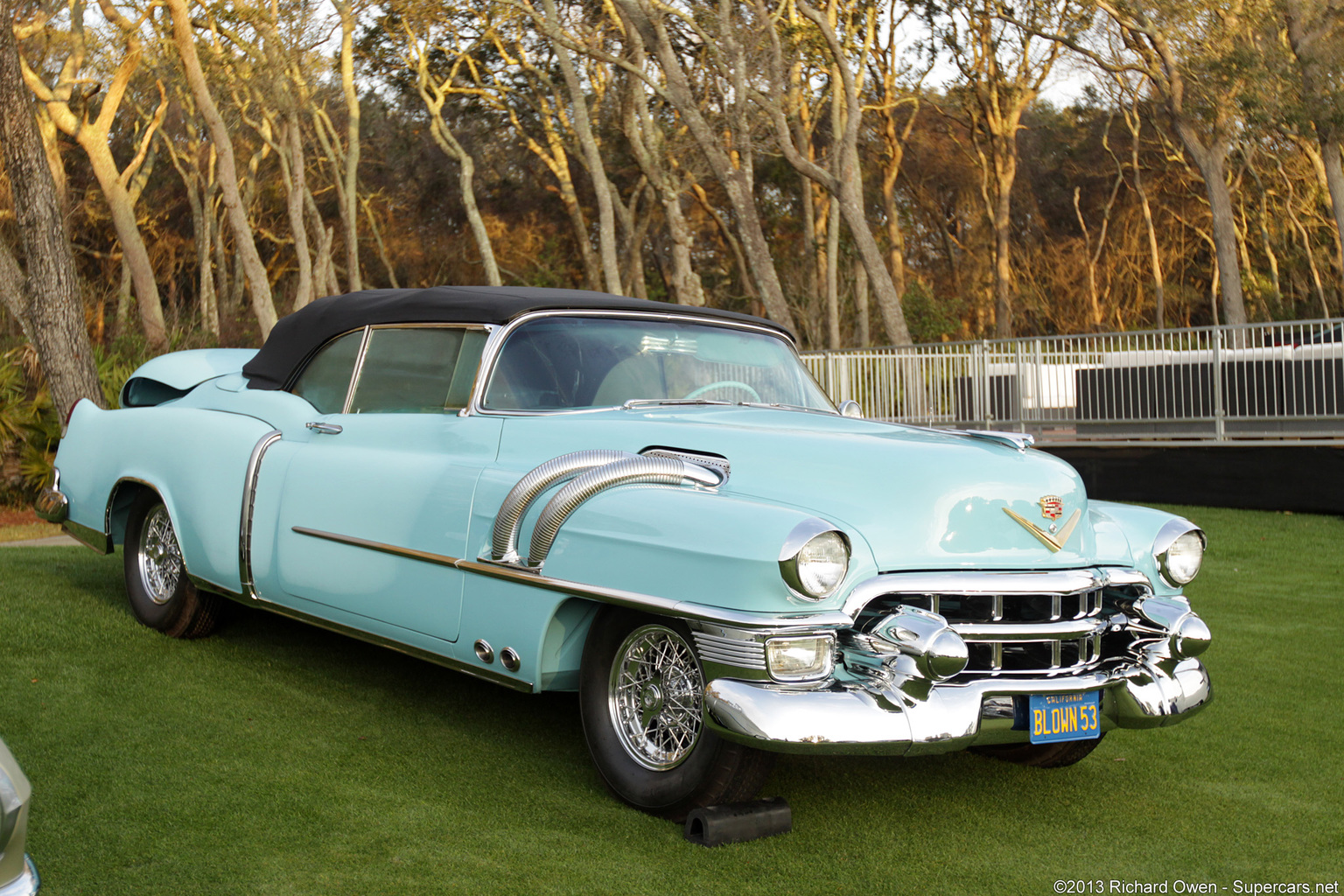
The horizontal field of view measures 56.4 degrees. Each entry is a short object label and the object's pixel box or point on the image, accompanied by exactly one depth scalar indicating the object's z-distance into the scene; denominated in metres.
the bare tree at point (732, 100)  19.44
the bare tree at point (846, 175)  20.50
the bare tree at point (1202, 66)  23.25
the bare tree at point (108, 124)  23.70
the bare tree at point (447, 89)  28.91
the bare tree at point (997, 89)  29.98
